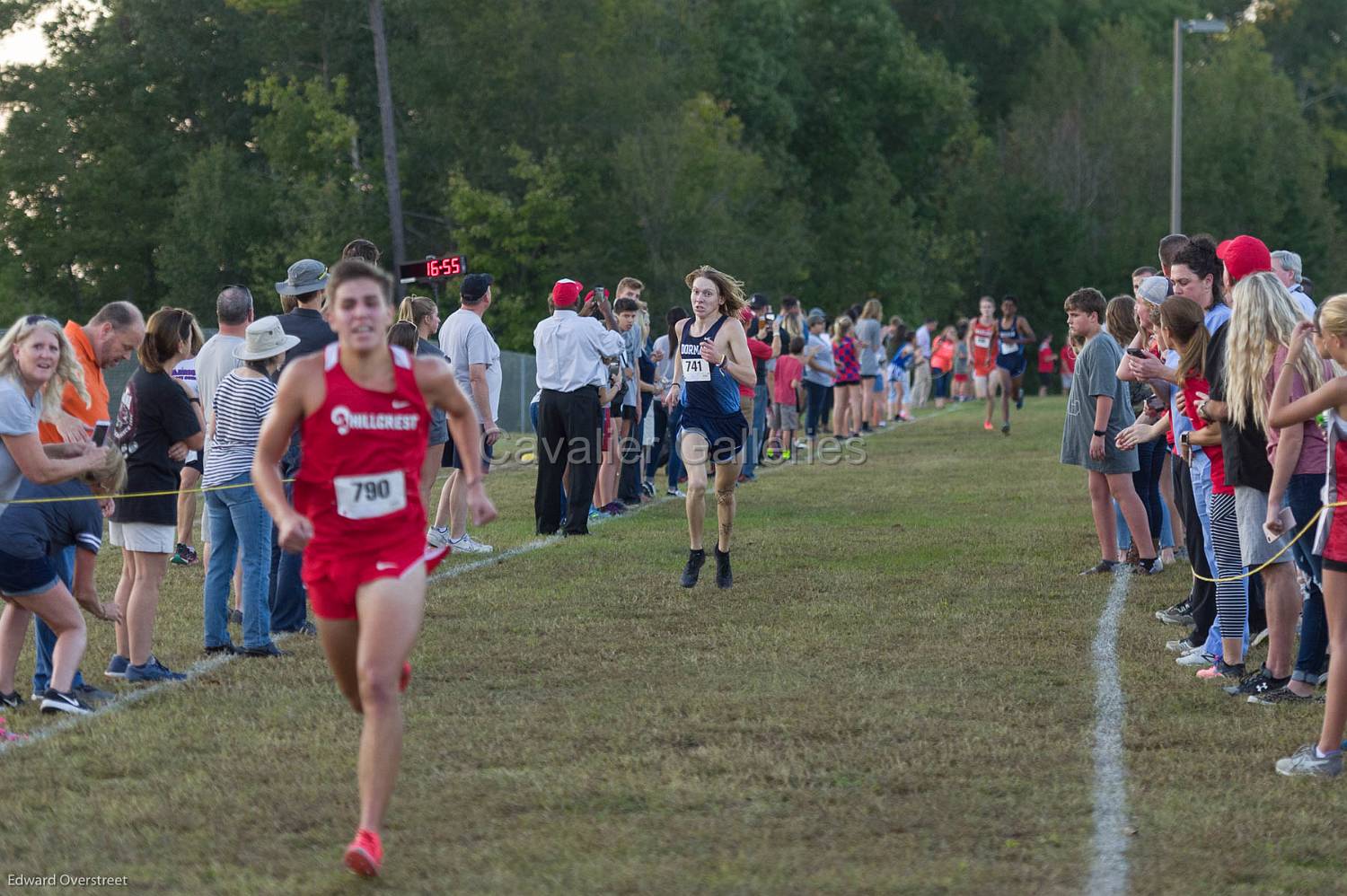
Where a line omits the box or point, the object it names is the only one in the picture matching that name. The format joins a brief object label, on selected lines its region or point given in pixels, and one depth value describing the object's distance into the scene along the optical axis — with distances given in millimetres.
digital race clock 38026
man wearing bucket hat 18223
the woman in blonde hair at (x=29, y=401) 13403
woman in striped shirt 16450
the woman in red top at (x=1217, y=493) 15117
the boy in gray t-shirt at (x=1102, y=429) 21546
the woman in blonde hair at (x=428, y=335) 22693
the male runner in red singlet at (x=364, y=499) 9983
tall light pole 61271
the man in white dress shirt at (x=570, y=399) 26299
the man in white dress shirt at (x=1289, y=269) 18924
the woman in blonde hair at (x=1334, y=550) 12025
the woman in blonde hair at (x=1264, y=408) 13097
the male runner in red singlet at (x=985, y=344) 50751
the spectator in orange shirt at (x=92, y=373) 14655
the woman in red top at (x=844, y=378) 47383
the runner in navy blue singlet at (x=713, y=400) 21054
